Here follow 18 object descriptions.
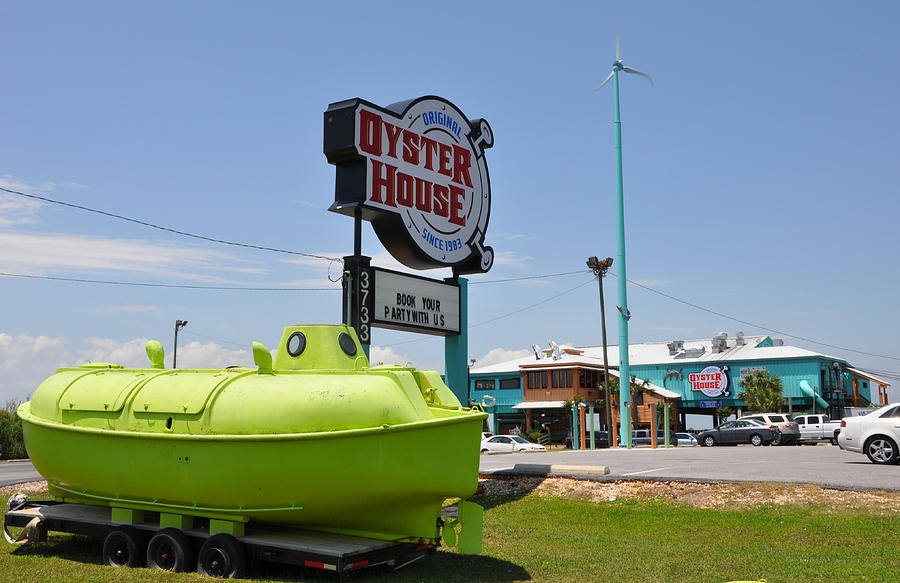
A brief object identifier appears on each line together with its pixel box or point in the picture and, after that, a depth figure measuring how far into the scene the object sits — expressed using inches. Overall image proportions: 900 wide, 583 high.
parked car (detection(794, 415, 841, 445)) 1422.2
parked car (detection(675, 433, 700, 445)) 1775.5
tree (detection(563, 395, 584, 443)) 2117.4
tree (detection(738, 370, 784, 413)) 2097.7
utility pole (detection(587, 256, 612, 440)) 1749.5
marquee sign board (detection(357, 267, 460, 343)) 598.9
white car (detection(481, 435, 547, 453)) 1499.8
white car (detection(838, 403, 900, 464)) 732.7
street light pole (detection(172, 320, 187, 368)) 1932.1
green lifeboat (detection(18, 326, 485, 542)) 337.1
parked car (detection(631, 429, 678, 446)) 1785.2
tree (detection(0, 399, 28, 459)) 1475.1
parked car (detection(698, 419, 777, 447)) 1362.0
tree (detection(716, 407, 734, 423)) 2230.6
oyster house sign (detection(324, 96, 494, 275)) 608.7
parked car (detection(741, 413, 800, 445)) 1357.0
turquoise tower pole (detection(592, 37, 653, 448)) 1470.2
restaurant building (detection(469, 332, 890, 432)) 2164.1
